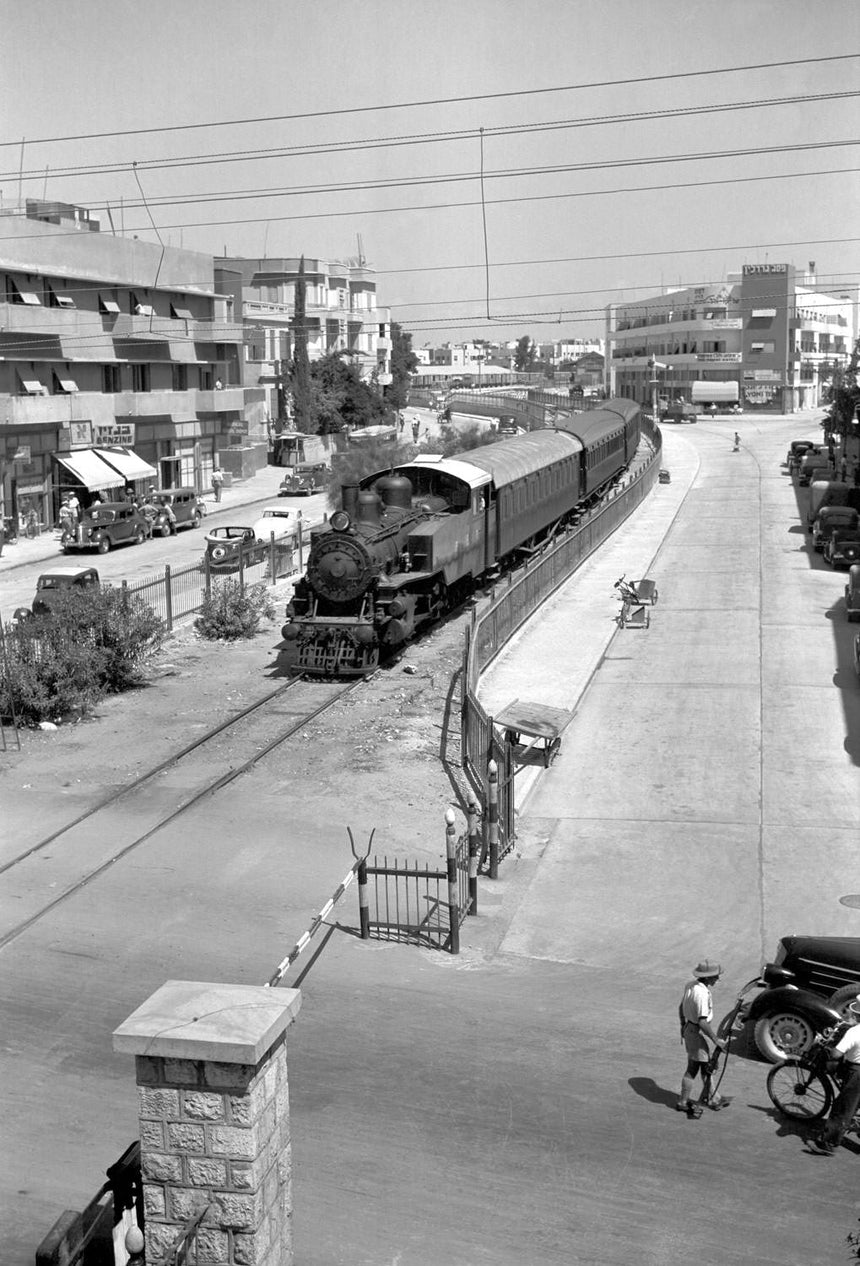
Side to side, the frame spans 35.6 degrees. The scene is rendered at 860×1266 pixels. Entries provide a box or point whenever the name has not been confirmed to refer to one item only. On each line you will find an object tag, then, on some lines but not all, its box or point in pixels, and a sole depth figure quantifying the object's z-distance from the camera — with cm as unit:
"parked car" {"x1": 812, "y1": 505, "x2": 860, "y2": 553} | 3919
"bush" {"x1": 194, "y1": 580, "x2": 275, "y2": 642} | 2866
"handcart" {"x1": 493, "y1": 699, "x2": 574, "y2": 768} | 1934
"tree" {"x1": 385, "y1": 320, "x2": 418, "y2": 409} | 10512
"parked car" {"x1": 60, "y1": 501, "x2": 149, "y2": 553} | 4362
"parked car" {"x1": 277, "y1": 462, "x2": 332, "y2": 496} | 6016
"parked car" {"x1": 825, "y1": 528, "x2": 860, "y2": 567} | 3700
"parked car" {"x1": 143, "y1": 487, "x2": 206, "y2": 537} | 4762
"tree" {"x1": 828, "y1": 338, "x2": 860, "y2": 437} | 5168
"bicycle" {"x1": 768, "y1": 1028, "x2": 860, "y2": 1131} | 986
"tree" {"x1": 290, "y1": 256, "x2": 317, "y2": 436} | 8031
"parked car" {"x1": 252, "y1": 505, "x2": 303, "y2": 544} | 4122
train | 2428
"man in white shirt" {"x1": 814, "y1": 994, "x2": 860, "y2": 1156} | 958
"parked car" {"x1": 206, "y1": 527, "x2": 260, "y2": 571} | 3566
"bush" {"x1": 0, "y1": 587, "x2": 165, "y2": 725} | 2177
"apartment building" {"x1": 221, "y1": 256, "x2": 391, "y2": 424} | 8294
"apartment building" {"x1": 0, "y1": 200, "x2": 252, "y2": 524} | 4872
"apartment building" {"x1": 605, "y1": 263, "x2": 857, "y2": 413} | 12500
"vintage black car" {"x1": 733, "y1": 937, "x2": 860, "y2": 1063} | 1091
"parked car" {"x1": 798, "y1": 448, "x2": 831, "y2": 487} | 5459
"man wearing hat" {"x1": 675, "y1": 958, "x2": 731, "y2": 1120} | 1009
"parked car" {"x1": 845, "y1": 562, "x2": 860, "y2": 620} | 2962
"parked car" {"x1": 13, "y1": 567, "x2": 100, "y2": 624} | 2890
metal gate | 1348
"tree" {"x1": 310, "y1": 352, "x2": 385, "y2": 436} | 8319
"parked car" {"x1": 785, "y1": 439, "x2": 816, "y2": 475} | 6556
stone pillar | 582
